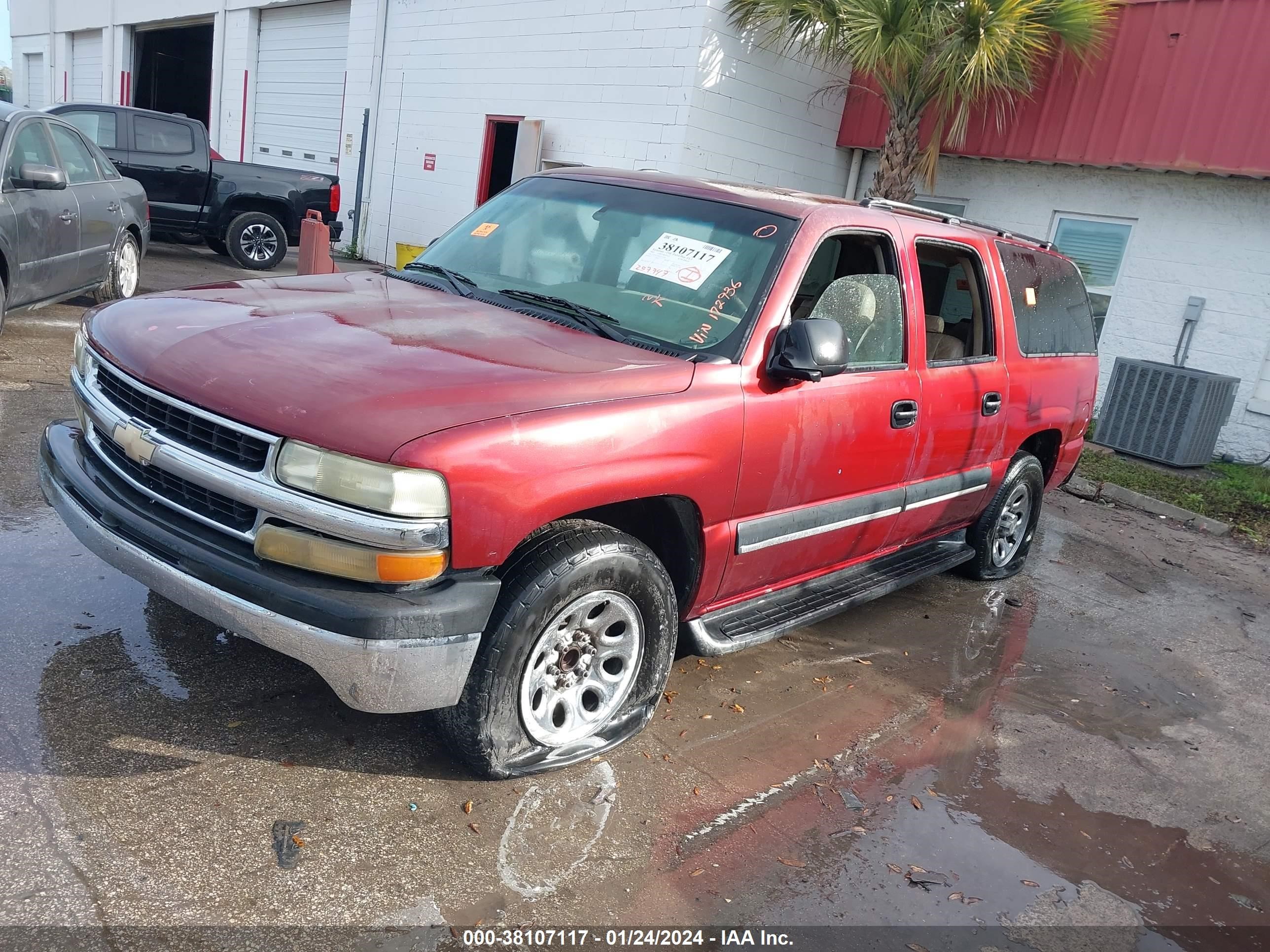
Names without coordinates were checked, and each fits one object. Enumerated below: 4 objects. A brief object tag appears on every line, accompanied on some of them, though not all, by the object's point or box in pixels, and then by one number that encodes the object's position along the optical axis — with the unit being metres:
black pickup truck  12.00
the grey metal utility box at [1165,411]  9.23
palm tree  9.88
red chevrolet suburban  2.58
